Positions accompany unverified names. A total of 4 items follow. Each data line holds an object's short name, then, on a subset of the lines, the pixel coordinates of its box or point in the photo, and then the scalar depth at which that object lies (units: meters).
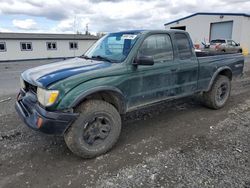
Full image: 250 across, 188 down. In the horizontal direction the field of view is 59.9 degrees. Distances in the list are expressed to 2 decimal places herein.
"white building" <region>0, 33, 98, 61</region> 24.38
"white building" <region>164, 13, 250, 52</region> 29.73
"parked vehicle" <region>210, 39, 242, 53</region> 23.37
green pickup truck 2.95
